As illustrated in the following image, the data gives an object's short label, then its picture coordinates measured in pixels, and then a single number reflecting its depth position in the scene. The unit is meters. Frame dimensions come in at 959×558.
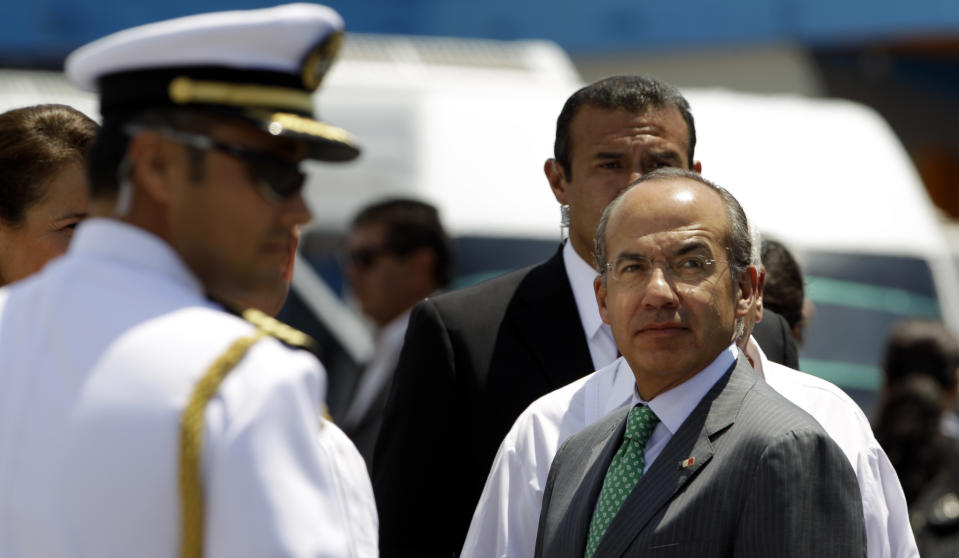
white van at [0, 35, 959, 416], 15.07
